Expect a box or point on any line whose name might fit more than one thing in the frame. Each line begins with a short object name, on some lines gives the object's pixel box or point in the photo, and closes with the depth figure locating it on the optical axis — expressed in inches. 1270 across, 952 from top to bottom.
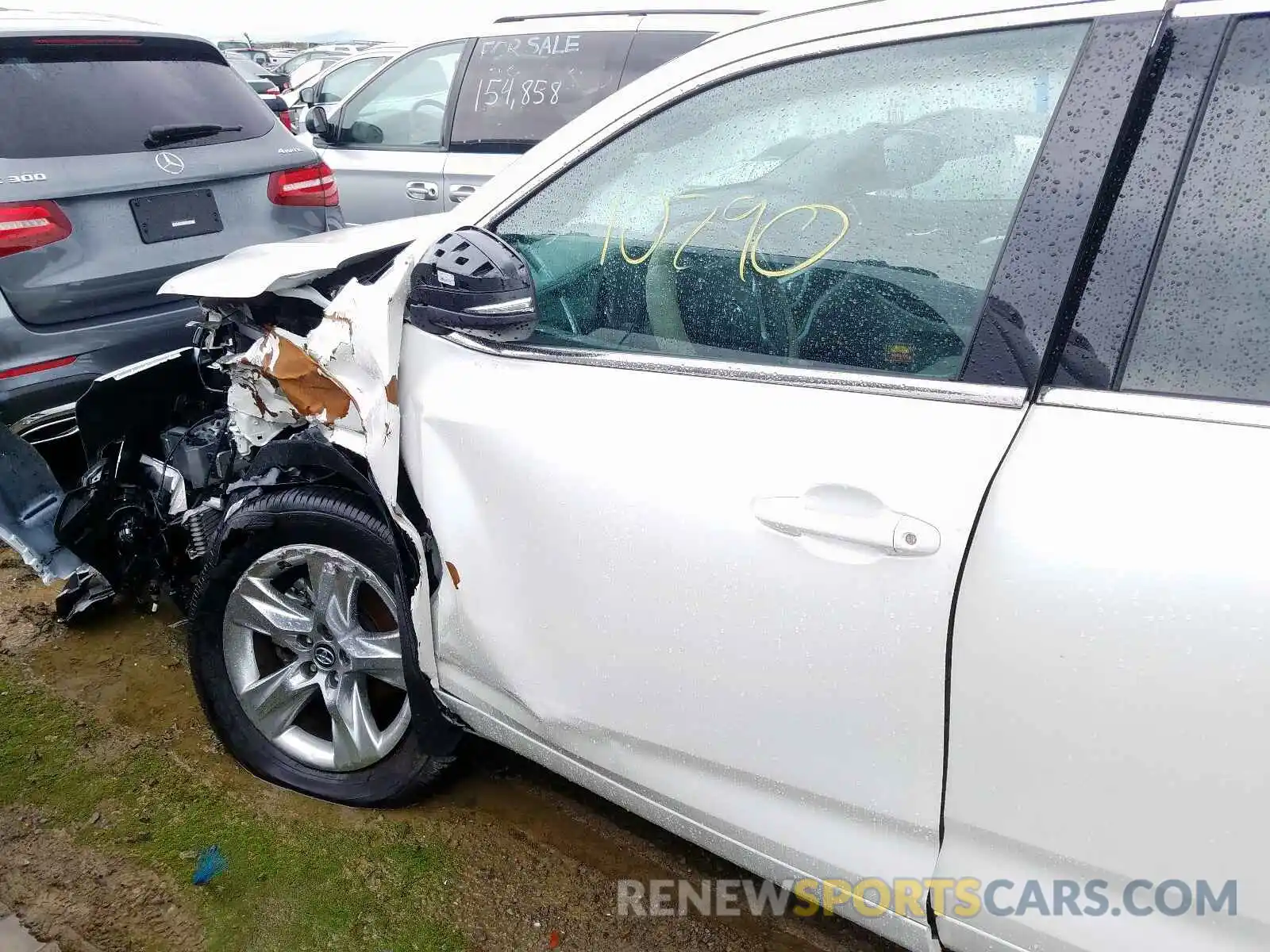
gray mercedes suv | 117.3
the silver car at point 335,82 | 303.1
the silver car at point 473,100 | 188.7
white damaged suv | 47.8
